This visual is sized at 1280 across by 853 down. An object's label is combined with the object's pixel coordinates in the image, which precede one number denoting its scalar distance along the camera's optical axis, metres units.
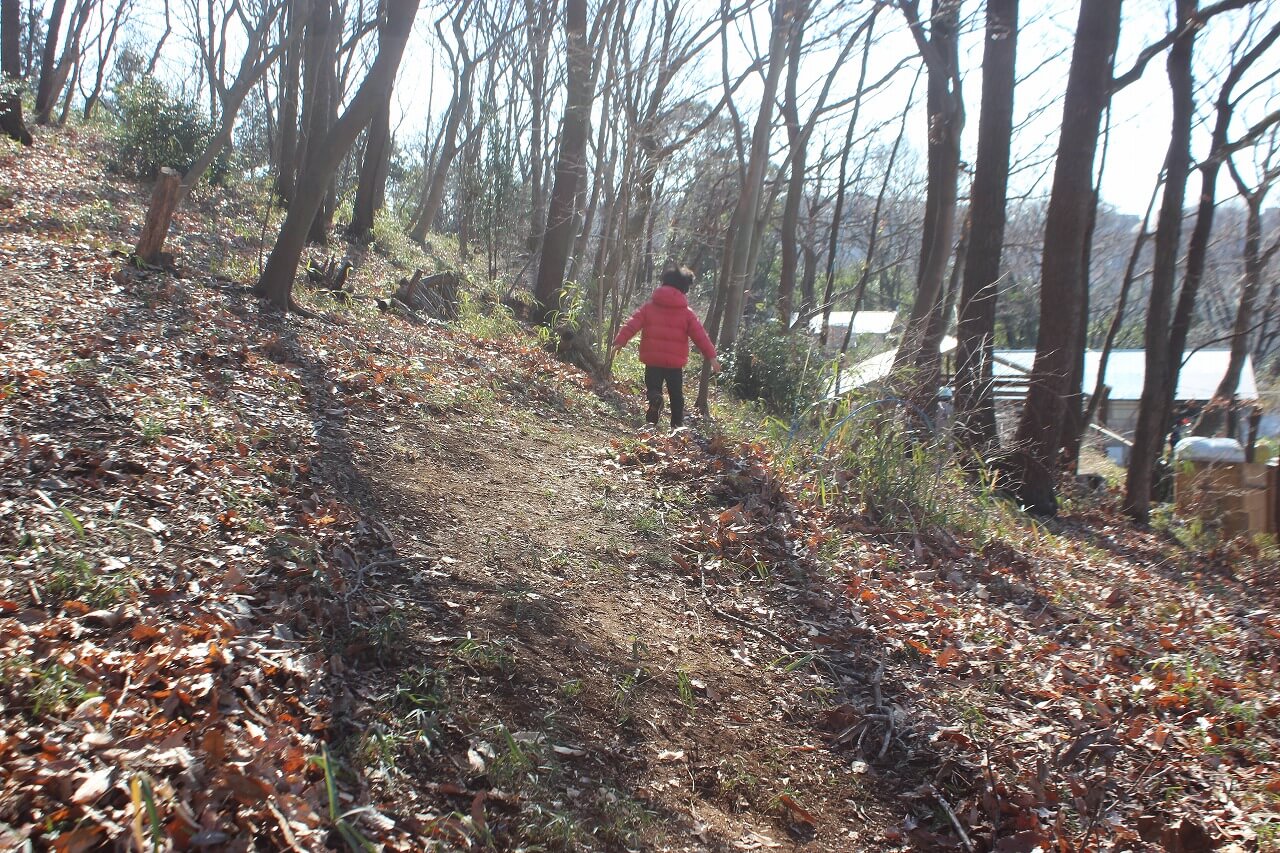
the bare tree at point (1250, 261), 18.62
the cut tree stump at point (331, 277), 11.31
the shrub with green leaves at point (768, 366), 14.21
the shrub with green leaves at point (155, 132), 15.30
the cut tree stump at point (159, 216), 8.80
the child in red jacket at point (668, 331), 8.94
